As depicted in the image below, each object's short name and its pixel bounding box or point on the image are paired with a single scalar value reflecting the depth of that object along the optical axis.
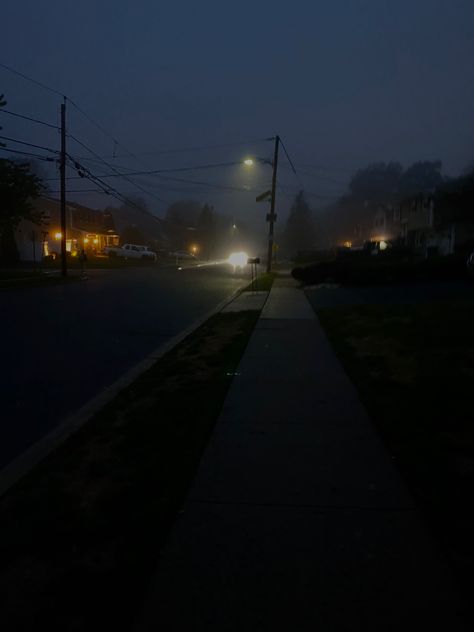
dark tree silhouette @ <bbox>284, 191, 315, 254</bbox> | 106.38
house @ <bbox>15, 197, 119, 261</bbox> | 49.59
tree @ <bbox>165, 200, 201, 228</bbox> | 126.28
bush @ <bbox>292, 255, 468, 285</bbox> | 21.80
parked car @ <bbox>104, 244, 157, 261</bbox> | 58.88
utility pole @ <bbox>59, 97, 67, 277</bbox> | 28.84
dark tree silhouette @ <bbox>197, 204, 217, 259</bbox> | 115.88
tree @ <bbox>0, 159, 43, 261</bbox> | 28.56
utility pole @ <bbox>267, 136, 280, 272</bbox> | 35.37
